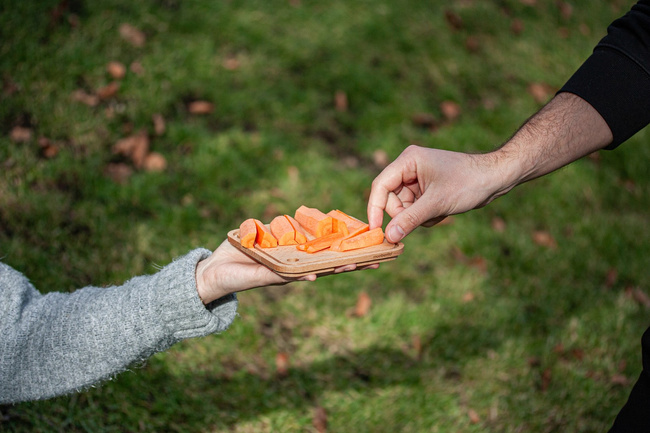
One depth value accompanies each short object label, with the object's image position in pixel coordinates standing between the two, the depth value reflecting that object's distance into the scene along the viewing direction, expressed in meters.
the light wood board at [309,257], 2.07
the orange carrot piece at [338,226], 2.42
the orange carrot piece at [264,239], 2.30
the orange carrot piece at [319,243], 2.28
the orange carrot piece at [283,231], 2.36
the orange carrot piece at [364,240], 2.27
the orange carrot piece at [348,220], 2.45
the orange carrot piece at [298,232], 2.39
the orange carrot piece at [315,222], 2.42
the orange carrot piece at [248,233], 2.24
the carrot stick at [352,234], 2.28
